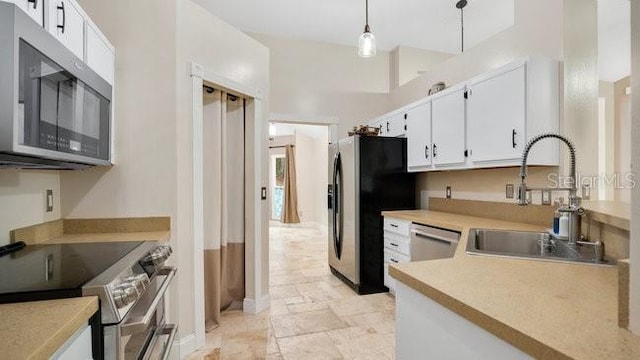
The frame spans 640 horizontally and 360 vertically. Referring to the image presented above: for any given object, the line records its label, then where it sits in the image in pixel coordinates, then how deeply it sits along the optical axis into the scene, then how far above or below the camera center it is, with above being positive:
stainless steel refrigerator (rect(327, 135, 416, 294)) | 3.33 -0.16
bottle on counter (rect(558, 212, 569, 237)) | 1.52 -0.21
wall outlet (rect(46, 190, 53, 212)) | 1.81 -0.10
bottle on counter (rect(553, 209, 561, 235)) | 1.58 -0.21
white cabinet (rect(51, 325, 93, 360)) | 0.76 -0.42
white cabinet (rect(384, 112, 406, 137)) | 3.62 +0.68
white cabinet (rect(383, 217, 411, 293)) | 2.97 -0.59
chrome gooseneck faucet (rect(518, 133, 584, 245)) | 1.44 -0.12
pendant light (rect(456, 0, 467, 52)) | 3.34 +1.89
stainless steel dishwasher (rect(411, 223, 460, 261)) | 2.46 -0.50
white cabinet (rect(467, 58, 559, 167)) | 2.22 +0.53
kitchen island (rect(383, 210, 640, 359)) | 0.60 -0.30
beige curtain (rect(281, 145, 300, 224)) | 8.30 -0.28
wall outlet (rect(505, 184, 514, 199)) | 2.71 -0.08
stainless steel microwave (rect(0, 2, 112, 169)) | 0.94 +0.30
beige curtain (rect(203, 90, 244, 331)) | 2.56 -0.17
